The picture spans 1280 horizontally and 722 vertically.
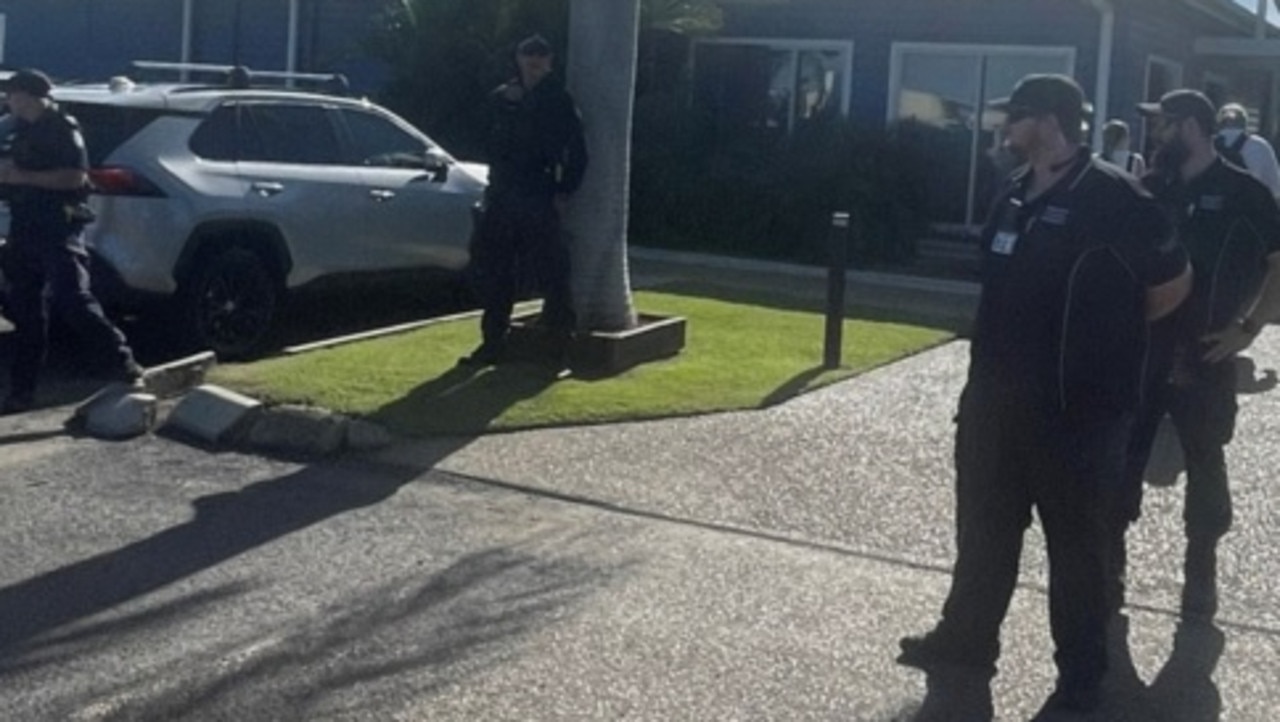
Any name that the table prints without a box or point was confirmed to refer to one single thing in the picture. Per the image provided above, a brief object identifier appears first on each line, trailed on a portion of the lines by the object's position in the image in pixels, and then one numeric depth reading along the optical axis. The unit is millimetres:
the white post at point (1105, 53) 19625
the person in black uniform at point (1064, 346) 5965
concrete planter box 11188
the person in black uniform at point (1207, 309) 7086
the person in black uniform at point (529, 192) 10781
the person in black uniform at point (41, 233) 10023
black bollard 11828
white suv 11258
